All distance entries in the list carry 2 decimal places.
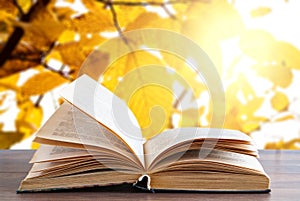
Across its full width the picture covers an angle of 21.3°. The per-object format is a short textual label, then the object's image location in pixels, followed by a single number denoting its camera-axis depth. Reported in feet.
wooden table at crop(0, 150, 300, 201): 2.85
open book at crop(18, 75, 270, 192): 2.90
